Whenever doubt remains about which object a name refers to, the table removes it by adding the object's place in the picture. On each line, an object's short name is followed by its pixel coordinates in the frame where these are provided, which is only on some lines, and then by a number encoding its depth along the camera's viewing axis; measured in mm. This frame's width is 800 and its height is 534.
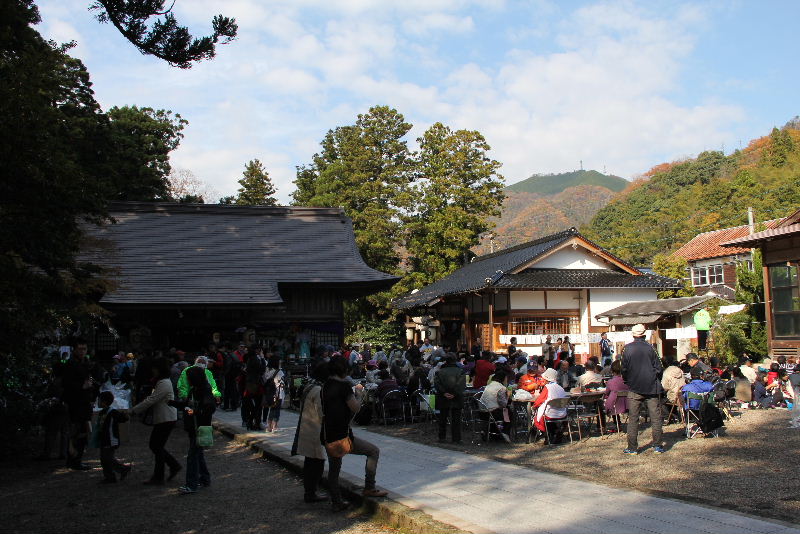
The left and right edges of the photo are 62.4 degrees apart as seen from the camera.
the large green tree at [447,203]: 35438
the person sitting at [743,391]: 12656
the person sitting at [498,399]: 10077
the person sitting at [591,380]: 11781
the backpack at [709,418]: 9648
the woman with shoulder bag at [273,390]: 11508
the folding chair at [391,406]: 12469
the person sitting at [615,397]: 10102
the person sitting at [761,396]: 13141
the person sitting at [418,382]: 12977
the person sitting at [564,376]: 12812
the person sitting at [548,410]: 9781
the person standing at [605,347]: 22016
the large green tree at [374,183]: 36000
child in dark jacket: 7828
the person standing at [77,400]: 8773
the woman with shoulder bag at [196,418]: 7246
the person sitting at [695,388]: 9758
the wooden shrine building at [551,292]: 25484
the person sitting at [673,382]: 10250
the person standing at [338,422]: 6340
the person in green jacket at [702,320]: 20962
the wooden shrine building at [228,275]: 18875
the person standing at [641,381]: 8617
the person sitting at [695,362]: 11443
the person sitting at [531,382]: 10477
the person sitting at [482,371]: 11734
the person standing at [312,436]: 6613
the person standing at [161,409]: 7531
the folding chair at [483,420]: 10281
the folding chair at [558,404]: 9758
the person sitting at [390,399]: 12497
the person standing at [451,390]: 10078
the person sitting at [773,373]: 13453
